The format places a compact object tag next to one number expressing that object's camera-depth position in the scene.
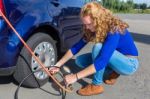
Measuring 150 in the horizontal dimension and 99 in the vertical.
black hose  2.19
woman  2.08
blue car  2.29
